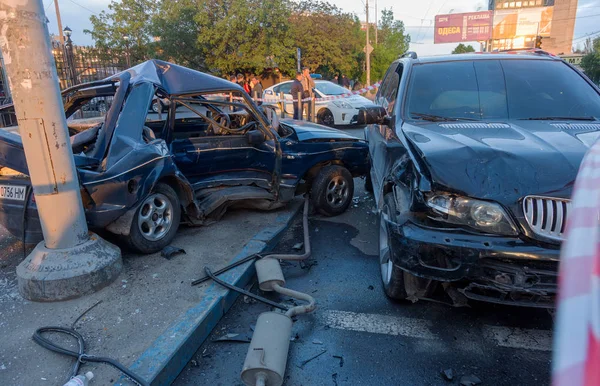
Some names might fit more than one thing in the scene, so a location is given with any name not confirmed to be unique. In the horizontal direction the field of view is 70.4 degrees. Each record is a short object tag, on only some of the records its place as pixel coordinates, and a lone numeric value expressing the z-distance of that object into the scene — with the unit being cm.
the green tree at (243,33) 2553
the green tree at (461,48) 9000
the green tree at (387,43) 4759
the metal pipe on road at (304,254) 399
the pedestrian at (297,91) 1298
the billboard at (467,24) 5678
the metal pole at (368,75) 3262
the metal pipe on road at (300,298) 310
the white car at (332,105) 1344
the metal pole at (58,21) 2655
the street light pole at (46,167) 304
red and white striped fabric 94
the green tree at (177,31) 2641
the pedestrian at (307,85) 1342
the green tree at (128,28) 2694
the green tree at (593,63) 5088
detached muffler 236
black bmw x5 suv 245
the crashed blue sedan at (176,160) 355
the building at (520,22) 5712
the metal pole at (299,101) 1295
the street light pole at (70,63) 1432
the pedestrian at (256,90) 1657
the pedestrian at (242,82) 1720
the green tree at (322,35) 2953
